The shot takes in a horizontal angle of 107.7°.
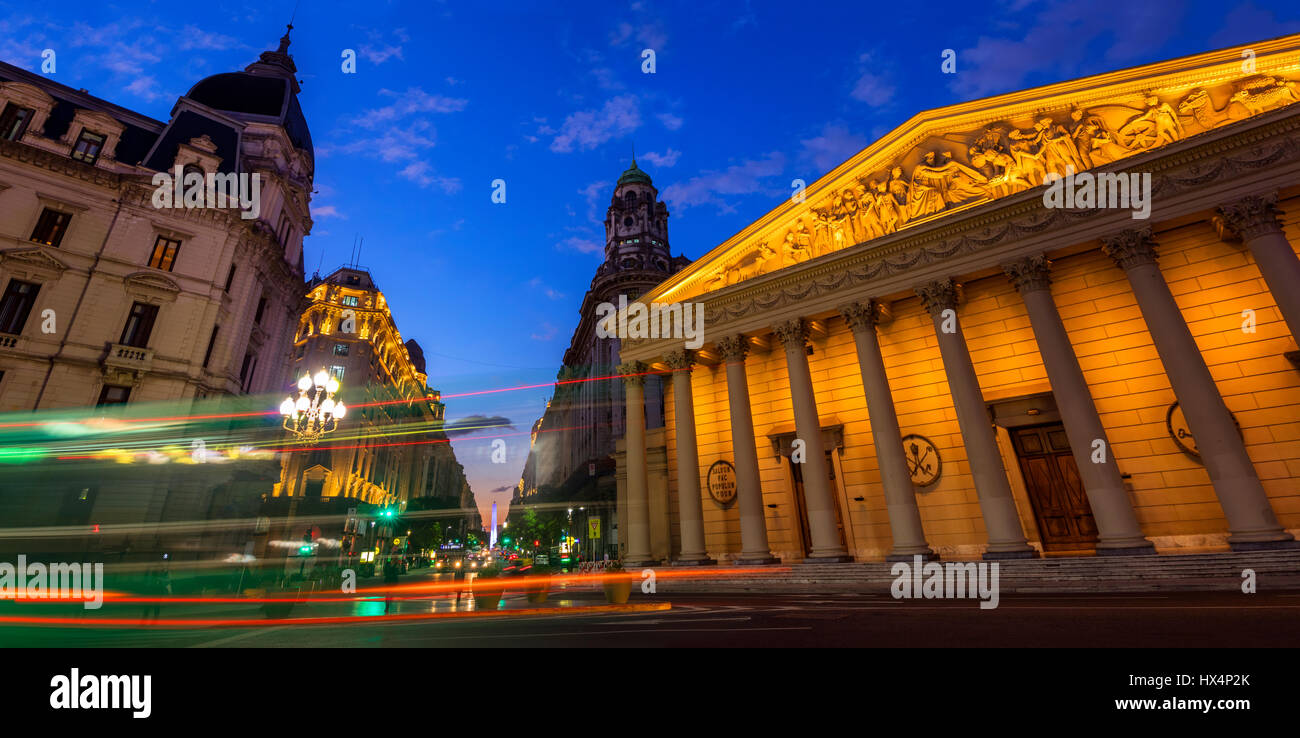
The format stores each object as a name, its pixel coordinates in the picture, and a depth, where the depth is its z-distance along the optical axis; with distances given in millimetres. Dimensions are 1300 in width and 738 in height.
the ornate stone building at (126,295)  22281
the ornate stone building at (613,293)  56250
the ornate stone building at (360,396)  51469
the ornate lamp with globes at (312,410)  14688
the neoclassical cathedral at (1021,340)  14078
